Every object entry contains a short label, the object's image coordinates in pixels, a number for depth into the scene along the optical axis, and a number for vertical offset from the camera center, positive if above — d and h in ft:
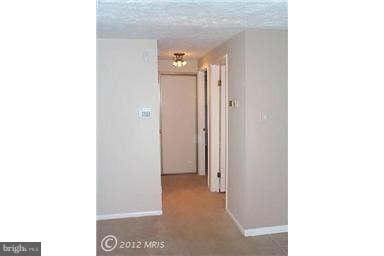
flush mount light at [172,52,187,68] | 18.93 +3.51
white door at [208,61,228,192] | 17.67 +0.01
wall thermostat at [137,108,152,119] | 14.42 +0.39
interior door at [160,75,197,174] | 22.48 +0.08
